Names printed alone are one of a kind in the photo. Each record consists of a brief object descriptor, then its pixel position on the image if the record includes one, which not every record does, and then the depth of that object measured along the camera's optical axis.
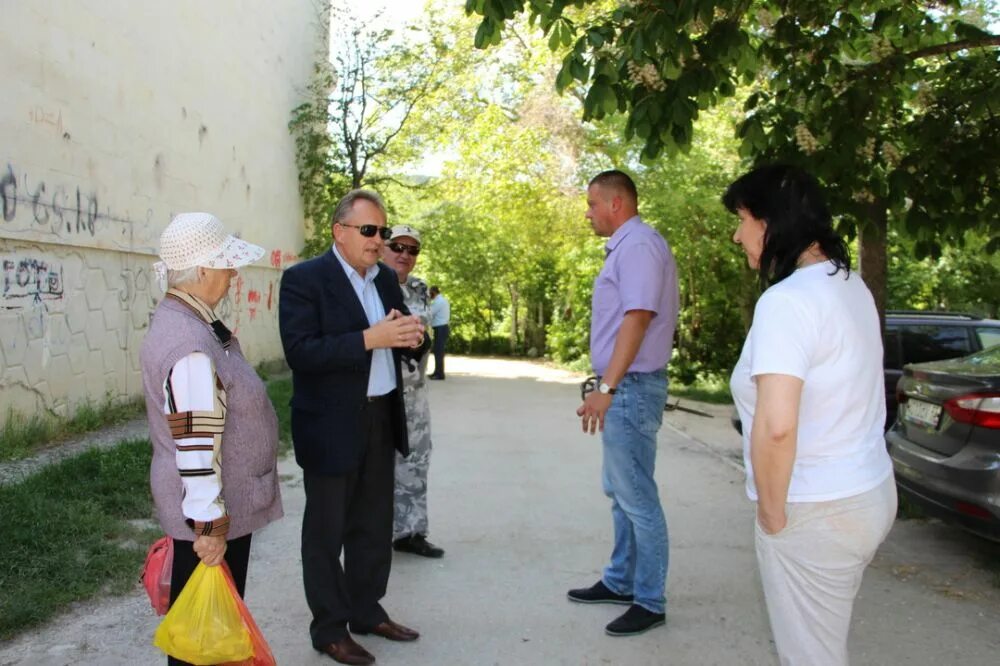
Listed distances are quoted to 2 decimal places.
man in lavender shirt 4.20
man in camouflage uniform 5.50
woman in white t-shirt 2.46
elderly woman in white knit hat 2.79
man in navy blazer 3.83
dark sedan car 4.92
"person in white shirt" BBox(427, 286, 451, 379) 16.86
